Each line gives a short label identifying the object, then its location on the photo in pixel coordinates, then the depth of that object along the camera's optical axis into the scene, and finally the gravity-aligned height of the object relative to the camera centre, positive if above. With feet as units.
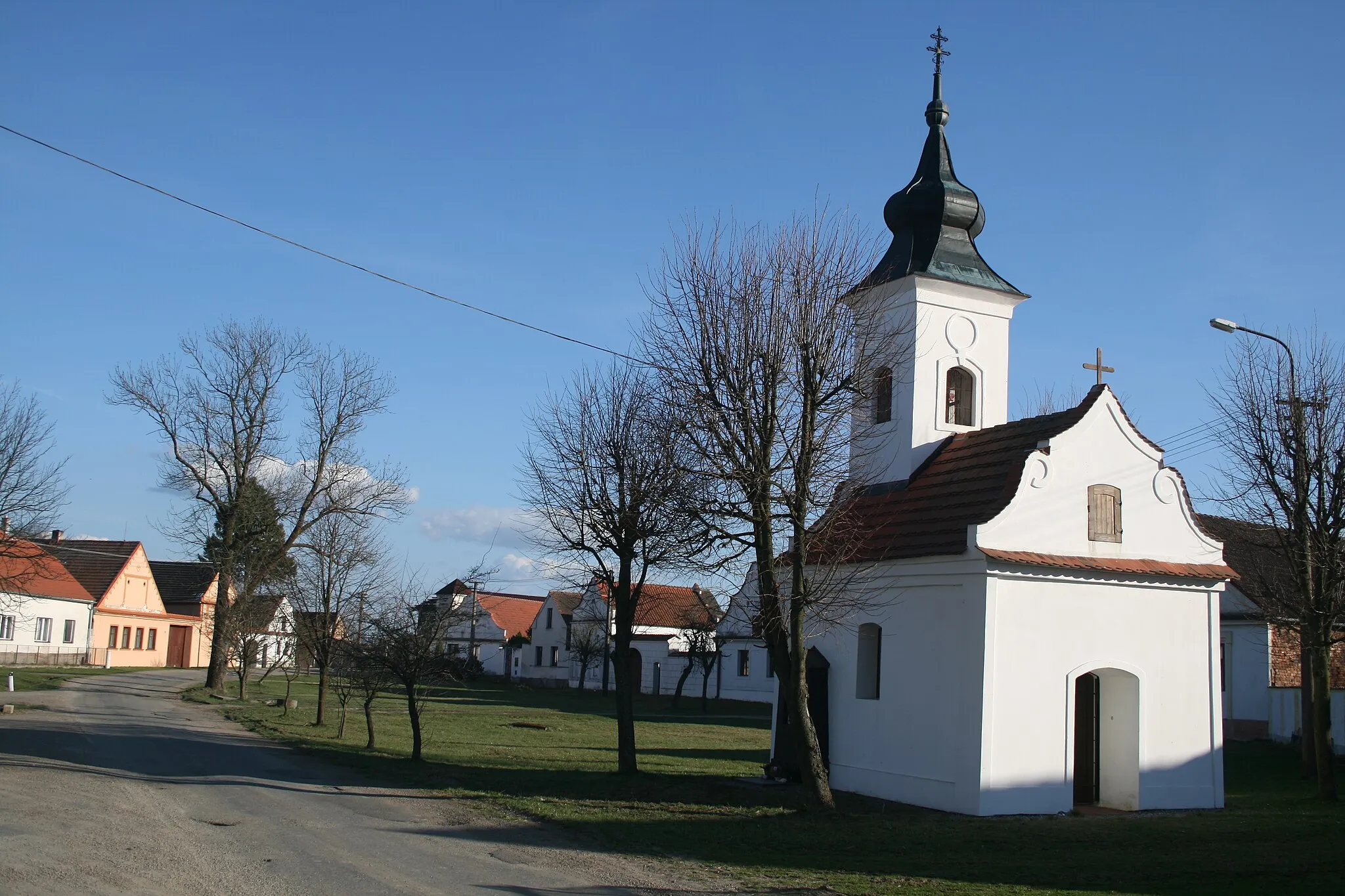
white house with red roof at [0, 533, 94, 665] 172.65 -7.65
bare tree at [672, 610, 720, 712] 163.22 -6.28
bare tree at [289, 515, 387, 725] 89.81 -0.82
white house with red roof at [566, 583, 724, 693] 198.90 -6.03
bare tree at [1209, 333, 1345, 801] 62.18 +6.61
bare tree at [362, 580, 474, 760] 72.79 -3.82
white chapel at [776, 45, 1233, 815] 58.18 -0.33
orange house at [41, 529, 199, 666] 201.87 -4.38
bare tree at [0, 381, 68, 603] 101.91 +4.69
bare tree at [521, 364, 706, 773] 67.05 +5.48
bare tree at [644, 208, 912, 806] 55.36 +9.73
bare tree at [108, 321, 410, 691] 129.90 +13.34
